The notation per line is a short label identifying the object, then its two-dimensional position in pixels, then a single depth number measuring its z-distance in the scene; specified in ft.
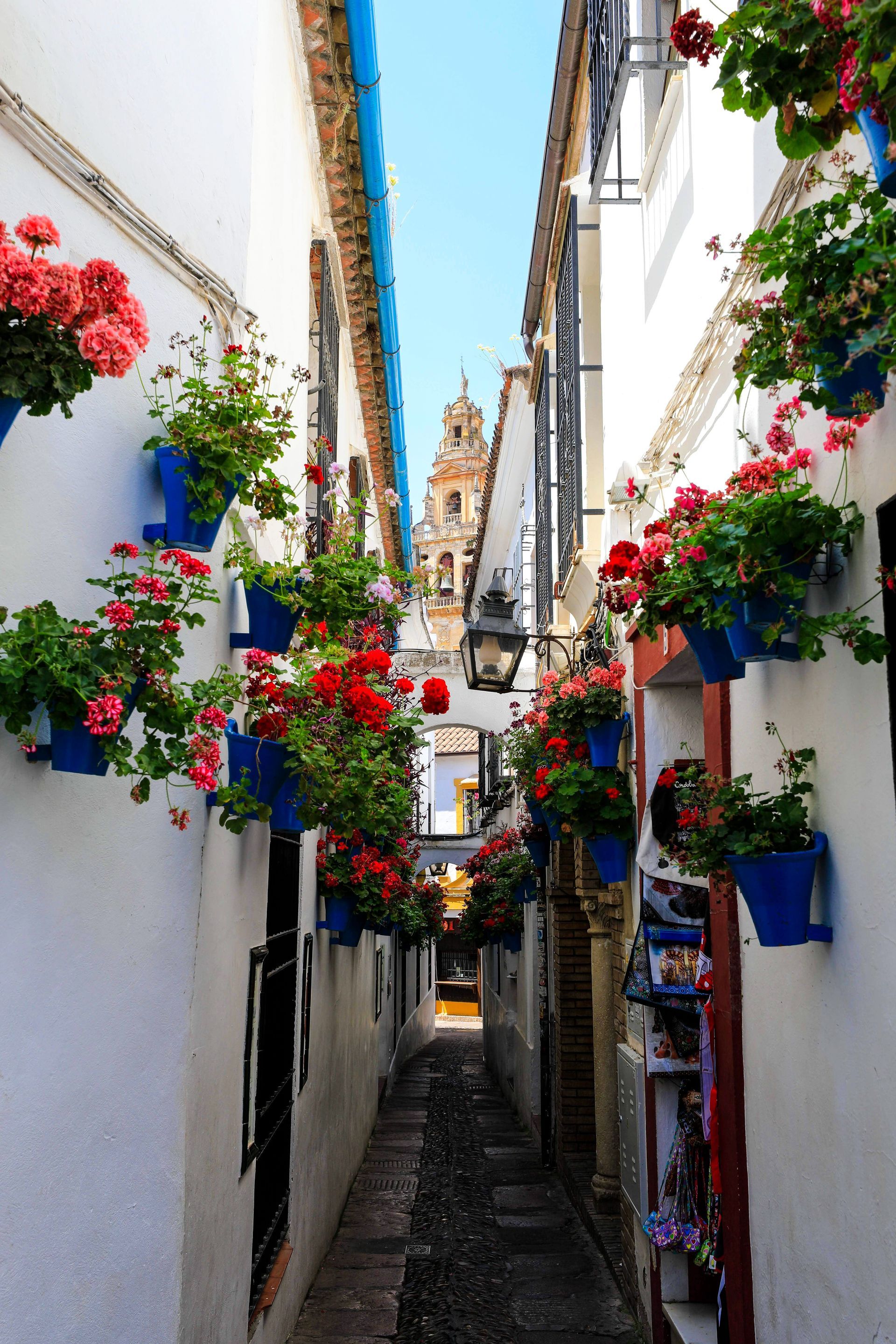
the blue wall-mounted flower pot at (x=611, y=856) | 20.49
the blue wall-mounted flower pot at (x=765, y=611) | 8.91
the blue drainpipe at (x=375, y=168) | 19.71
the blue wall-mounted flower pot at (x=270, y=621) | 13.52
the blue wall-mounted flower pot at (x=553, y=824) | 21.89
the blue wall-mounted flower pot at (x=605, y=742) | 20.40
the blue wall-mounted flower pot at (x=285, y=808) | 13.62
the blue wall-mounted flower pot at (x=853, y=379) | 6.88
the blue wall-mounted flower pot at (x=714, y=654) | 10.37
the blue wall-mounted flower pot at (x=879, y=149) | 6.04
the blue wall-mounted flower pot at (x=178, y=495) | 11.12
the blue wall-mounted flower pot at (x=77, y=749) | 8.54
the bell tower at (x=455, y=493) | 171.53
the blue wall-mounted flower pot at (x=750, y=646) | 9.21
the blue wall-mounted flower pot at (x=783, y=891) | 9.02
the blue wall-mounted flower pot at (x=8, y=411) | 7.59
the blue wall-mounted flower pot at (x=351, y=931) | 26.73
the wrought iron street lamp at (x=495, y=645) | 25.80
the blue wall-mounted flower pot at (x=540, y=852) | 33.09
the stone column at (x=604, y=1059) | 24.23
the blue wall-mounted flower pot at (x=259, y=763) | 12.73
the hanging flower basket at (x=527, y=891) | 38.70
